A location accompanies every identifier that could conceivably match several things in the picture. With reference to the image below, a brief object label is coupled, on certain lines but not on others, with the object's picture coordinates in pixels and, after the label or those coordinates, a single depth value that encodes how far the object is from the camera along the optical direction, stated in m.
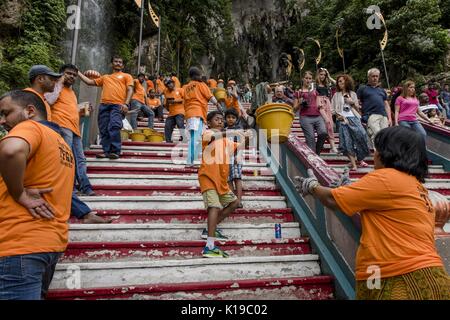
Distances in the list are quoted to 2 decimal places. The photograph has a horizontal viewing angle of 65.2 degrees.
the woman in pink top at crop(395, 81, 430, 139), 5.88
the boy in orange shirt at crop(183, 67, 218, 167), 5.77
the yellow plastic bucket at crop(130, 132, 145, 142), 6.96
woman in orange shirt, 1.75
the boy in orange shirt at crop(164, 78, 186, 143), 7.25
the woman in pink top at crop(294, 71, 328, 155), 5.97
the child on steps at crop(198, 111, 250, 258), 3.48
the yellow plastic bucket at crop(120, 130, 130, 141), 6.90
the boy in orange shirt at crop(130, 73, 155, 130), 8.27
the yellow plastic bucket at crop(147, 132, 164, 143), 7.17
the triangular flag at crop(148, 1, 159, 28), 12.17
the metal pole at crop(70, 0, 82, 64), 5.29
